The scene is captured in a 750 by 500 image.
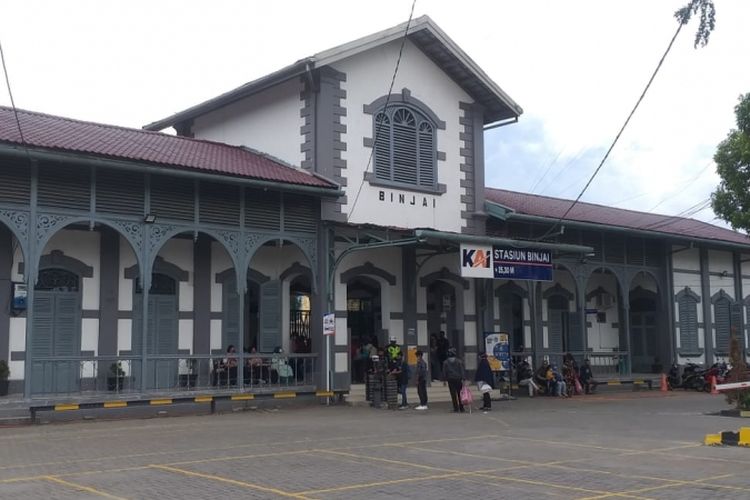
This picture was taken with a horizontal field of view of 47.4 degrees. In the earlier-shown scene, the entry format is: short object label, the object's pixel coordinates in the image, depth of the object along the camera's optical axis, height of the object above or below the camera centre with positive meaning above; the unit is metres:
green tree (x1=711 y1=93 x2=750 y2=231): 24.02 +4.82
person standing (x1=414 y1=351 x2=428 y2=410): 20.48 -0.97
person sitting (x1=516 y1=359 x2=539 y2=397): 25.36 -1.01
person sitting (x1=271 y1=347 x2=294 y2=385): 21.14 -0.56
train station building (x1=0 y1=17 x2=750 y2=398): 18.09 +2.70
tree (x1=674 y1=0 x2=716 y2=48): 11.03 +4.21
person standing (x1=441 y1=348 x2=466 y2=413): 19.53 -0.76
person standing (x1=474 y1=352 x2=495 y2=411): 20.08 -0.87
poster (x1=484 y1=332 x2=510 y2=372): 24.14 -0.15
